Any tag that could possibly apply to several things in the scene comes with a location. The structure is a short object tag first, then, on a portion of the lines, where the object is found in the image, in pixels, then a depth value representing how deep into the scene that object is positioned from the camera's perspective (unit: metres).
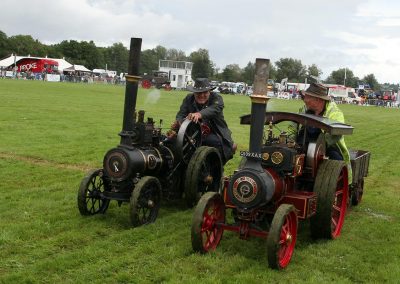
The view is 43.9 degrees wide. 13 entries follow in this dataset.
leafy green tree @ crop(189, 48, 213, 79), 76.25
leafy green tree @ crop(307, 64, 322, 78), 89.40
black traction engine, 5.52
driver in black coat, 6.88
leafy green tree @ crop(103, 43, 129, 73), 115.75
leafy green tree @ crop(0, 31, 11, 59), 97.31
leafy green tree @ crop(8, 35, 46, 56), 99.60
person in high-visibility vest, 5.92
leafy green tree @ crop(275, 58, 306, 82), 95.81
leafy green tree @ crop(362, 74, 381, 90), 124.12
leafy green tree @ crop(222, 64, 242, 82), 103.81
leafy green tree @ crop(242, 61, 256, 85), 94.63
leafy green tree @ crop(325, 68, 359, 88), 112.25
